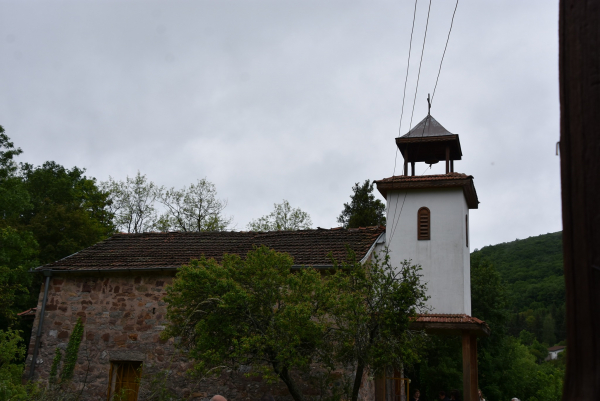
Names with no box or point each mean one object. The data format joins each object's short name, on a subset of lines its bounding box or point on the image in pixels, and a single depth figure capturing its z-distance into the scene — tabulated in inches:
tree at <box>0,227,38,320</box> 692.7
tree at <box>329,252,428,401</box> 334.3
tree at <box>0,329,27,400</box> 321.1
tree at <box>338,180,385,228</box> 1075.9
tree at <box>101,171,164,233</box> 1316.4
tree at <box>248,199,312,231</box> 1310.3
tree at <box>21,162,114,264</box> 965.8
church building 455.2
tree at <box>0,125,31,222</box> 766.5
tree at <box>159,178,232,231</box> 1261.1
